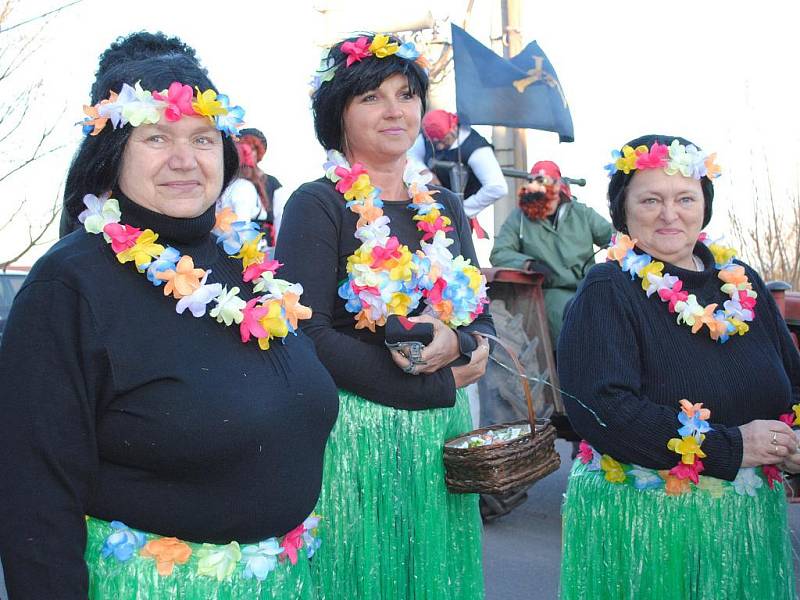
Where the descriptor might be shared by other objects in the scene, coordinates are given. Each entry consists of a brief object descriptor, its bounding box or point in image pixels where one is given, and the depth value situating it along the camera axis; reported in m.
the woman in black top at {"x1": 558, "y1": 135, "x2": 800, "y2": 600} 2.67
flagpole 9.27
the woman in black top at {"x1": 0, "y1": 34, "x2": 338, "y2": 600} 1.69
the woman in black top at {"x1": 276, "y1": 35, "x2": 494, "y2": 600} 2.71
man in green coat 5.69
